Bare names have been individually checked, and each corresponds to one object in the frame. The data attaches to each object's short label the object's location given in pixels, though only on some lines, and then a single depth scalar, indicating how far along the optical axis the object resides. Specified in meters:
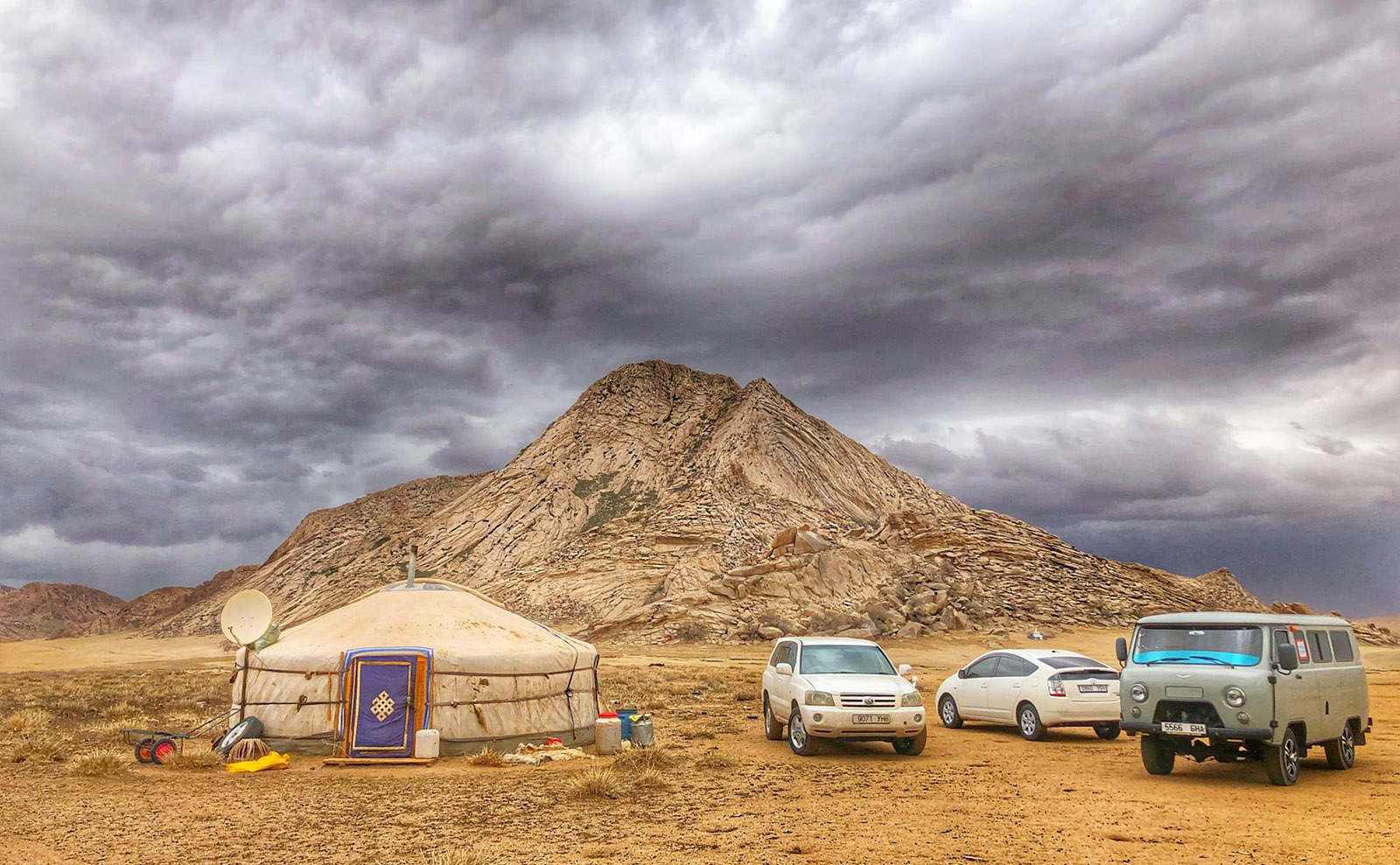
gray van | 11.12
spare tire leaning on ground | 15.53
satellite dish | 16.94
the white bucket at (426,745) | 15.26
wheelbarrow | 15.58
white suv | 14.41
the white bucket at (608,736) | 16.20
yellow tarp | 14.80
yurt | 15.62
